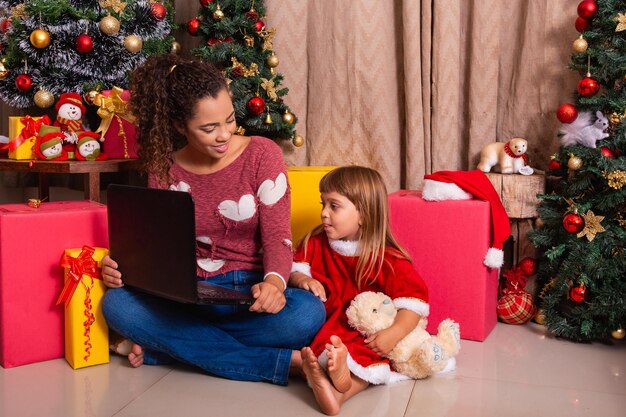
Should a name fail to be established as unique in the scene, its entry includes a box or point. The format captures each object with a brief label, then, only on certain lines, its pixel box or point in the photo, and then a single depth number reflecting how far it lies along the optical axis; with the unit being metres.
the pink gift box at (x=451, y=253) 1.85
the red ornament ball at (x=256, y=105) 2.24
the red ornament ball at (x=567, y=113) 1.88
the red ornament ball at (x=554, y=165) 1.94
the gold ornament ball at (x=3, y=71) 2.25
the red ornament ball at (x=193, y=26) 2.33
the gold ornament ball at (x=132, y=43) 2.22
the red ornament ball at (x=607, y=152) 1.80
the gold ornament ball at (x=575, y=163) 1.84
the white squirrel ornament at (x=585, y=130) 1.84
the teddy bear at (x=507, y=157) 2.06
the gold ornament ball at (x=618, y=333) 1.81
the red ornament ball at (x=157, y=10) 2.29
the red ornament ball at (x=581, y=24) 1.90
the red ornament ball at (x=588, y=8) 1.85
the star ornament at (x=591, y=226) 1.82
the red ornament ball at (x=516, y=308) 2.02
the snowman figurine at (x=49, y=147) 2.13
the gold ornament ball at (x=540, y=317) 1.97
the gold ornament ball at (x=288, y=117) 2.36
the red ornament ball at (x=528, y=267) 2.07
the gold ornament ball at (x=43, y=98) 2.22
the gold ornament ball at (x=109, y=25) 2.16
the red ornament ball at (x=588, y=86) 1.84
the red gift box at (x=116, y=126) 2.17
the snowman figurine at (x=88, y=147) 2.17
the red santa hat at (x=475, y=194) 1.86
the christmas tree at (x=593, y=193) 1.79
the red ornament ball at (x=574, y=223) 1.83
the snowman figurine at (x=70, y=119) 2.20
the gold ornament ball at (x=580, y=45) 1.86
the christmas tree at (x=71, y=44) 2.14
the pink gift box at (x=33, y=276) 1.63
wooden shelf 2.06
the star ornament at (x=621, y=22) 1.76
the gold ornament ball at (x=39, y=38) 2.10
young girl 1.54
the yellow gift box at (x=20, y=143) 2.18
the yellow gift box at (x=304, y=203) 2.09
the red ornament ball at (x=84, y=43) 2.13
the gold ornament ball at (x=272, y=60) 2.34
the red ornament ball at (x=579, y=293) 1.82
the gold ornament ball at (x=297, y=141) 2.42
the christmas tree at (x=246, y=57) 2.26
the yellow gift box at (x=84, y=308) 1.63
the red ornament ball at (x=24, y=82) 2.21
